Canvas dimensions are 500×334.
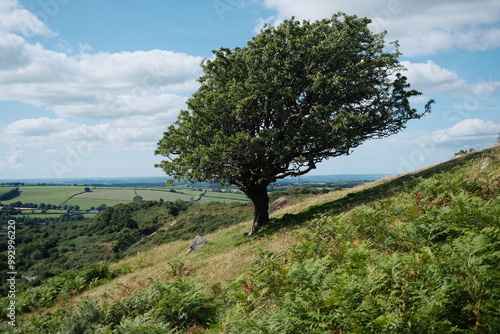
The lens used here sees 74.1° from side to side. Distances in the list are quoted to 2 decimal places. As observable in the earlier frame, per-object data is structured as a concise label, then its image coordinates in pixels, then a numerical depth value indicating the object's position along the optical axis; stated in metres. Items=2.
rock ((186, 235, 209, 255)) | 25.80
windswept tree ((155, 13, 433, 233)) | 21.36
